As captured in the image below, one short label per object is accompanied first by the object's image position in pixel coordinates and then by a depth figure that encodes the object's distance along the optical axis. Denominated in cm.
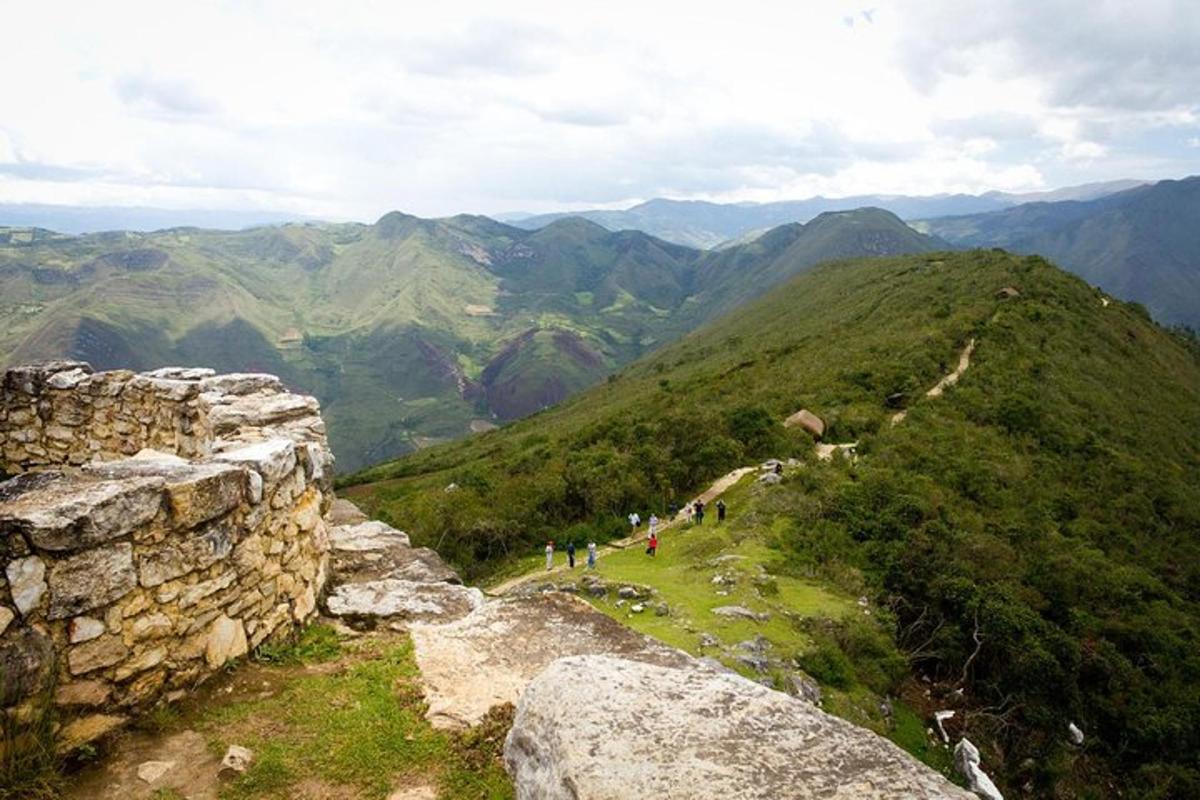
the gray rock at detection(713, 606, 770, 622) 1961
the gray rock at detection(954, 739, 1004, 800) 1571
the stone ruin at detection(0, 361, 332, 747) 673
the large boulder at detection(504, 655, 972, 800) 548
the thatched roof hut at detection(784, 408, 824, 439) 4573
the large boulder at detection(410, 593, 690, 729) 866
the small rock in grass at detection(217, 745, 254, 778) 696
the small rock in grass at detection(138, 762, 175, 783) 680
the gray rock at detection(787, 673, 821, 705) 1641
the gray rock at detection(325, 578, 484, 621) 1110
